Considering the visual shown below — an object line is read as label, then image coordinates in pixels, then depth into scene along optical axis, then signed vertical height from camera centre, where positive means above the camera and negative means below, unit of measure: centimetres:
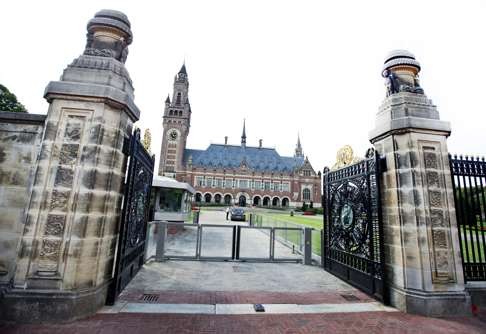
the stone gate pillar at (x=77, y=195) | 355 +16
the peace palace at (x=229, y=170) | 5962 +1116
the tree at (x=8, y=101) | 2412 +1027
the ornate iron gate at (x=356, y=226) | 488 -19
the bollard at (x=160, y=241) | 738 -98
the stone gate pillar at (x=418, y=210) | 418 +21
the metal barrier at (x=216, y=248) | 750 -118
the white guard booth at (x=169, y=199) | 1529 +70
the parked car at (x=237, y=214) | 2472 -16
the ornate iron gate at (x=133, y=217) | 443 -20
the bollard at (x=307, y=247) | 766 -98
